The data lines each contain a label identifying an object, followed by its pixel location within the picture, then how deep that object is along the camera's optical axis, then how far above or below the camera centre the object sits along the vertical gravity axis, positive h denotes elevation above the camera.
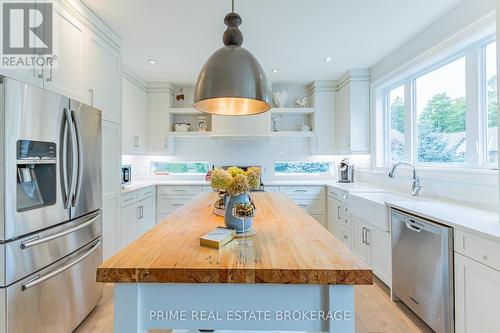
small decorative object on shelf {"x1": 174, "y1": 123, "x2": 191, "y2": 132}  4.46 +0.69
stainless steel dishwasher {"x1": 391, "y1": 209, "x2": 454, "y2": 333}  1.65 -0.73
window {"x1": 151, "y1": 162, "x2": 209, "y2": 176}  4.75 -0.01
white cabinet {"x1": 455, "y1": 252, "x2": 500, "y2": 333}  1.36 -0.73
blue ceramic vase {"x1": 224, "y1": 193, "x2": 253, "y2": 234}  1.34 -0.27
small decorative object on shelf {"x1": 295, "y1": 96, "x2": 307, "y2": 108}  4.52 +1.13
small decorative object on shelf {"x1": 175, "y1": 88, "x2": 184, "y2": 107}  4.49 +1.21
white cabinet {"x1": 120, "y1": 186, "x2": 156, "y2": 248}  3.08 -0.62
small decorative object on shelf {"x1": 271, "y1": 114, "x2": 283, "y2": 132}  4.66 +0.86
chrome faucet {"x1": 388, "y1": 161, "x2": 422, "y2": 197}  2.64 -0.18
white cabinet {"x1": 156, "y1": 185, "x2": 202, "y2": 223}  4.16 -0.45
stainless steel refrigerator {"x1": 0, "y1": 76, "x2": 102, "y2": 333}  1.33 -0.25
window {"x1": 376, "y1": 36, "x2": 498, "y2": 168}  2.07 +0.54
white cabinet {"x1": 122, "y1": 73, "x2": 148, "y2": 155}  3.64 +0.78
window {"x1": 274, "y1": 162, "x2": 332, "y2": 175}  4.73 -0.02
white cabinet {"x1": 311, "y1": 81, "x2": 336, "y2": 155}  4.37 +0.86
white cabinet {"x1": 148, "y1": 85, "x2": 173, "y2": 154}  4.37 +0.82
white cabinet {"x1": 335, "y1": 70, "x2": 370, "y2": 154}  3.85 +0.84
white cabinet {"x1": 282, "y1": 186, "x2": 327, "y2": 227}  4.14 -0.51
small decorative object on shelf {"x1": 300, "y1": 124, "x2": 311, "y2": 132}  4.49 +0.67
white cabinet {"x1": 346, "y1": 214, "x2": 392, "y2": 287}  2.36 -0.82
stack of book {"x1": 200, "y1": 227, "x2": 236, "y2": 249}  1.14 -0.32
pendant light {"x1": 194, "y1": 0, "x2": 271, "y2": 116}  1.37 +0.50
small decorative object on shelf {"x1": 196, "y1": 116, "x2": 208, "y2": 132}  4.52 +0.73
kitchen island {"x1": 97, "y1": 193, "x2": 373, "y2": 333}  0.91 -0.44
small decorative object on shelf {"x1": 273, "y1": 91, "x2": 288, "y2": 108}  4.44 +1.20
